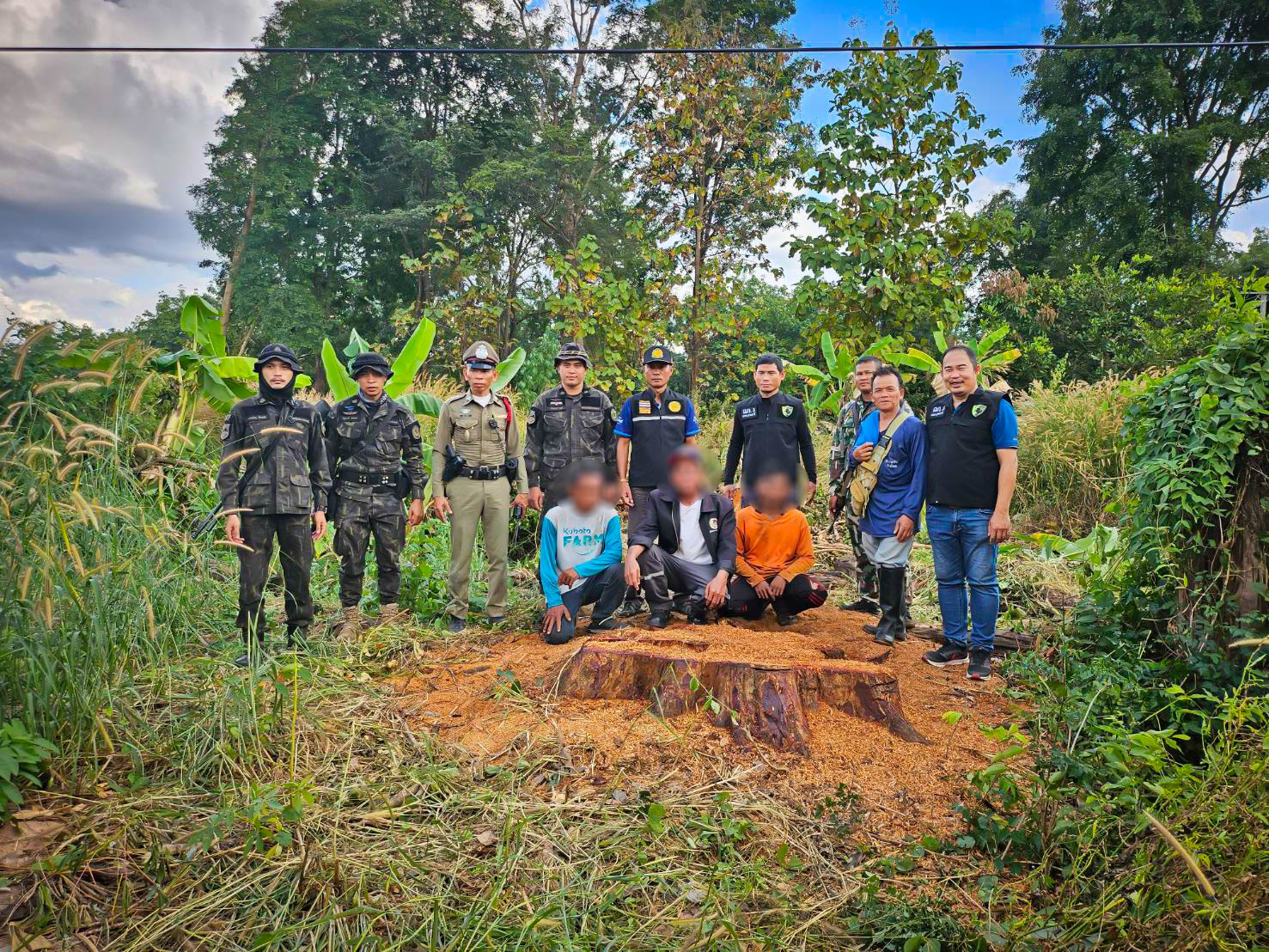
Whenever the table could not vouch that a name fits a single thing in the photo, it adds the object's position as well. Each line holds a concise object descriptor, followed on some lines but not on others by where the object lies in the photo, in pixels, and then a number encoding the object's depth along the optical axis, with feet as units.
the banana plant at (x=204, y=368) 23.35
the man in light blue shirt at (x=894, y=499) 15.92
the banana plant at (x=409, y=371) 25.66
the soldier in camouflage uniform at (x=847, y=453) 19.49
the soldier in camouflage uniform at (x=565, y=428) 18.92
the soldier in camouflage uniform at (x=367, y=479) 17.65
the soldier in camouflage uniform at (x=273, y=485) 15.47
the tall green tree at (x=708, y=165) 35.22
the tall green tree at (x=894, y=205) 28.78
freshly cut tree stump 11.30
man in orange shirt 16.17
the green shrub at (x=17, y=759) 8.44
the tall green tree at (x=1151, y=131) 67.87
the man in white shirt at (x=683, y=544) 15.96
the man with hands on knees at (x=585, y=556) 16.29
